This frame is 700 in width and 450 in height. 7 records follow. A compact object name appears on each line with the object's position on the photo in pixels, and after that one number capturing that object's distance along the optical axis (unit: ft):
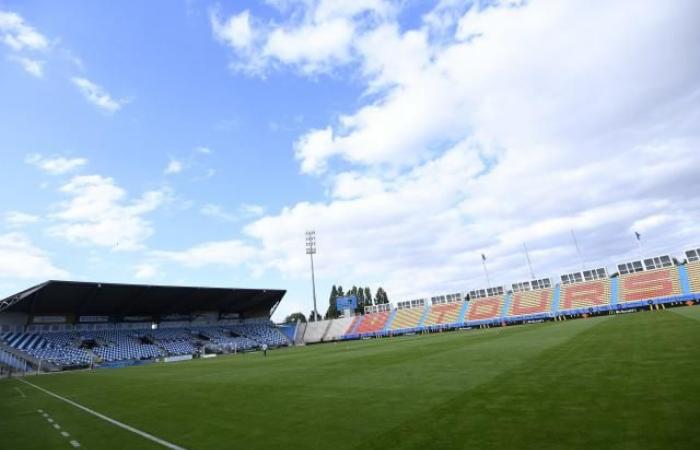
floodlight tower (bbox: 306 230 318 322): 278.36
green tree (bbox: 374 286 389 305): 449.48
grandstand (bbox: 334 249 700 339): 184.14
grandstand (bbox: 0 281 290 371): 168.66
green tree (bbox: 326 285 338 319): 434.92
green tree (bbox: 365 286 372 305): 438.81
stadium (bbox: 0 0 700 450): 20.43
